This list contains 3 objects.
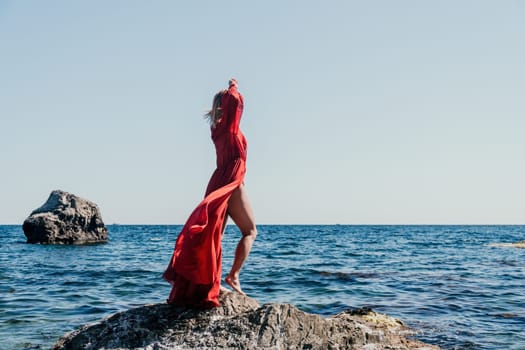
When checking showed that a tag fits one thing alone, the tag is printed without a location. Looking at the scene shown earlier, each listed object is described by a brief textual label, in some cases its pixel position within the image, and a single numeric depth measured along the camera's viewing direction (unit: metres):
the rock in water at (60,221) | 40.69
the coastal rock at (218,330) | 5.19
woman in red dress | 5.36
